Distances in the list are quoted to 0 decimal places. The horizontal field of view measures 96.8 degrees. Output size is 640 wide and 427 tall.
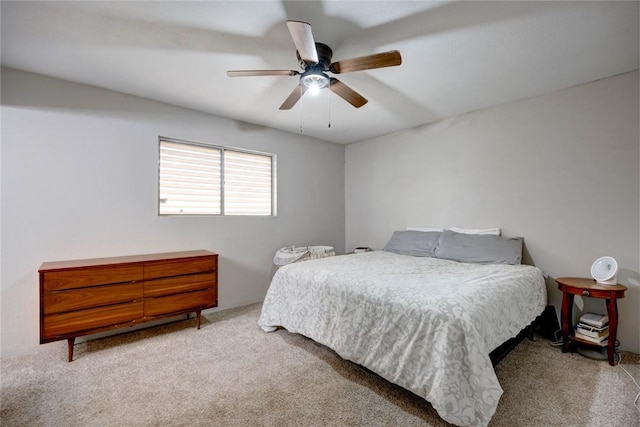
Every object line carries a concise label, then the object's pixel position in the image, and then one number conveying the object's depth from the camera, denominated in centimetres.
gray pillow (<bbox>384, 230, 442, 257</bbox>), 342
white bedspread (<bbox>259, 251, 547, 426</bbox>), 147
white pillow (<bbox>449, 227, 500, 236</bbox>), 313
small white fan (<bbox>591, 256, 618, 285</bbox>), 224
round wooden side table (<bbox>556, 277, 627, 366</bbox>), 215
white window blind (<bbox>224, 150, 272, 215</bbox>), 367
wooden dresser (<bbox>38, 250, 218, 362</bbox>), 214
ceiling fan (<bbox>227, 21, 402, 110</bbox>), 155
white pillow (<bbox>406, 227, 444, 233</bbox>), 363
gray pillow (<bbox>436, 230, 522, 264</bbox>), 283
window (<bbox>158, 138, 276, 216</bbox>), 320
